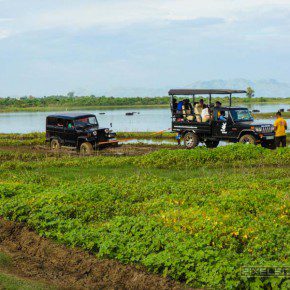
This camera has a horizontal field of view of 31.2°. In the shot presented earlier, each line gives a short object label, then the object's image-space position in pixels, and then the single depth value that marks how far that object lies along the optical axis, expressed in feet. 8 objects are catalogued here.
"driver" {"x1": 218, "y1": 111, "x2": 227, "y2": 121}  87.04
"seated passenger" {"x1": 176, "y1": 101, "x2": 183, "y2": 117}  93.50
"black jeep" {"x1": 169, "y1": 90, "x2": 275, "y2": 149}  84.74
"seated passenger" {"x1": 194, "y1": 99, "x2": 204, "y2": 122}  90.58
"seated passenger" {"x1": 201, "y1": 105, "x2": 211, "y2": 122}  88.99
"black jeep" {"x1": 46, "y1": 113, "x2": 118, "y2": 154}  87.81
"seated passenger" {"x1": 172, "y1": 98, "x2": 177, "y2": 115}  94.82
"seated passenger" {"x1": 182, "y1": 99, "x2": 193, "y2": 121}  92.84
